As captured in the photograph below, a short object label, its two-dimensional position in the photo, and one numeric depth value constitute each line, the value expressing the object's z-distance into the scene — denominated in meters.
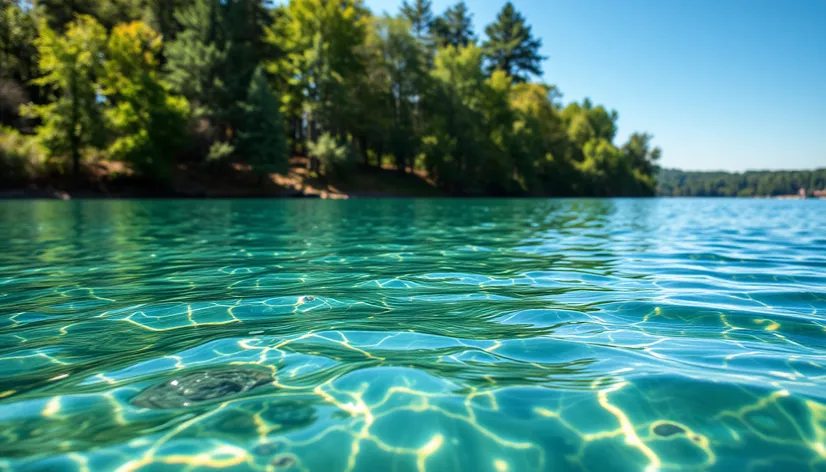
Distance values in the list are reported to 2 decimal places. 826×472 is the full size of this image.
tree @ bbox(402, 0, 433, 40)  60.19
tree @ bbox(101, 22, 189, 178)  33.22
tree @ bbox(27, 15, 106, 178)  31.53
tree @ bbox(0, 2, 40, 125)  38.09
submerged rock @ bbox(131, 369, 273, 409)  2.40
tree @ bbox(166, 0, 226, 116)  36.97
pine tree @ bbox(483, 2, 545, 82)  66.25
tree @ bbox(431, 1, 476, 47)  63.41
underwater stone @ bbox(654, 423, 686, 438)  2.11
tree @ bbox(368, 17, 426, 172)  45.91
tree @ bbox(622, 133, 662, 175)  84.17
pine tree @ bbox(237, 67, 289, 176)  36.44
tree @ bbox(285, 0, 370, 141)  39.88
